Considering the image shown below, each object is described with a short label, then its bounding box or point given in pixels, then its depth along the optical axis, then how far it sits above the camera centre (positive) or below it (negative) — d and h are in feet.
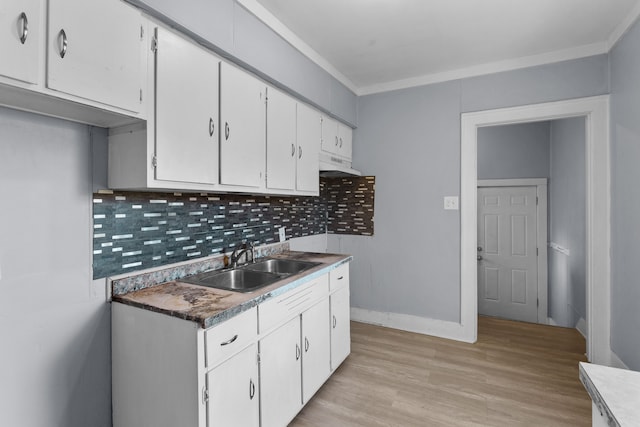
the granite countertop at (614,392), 2.38 -1.51
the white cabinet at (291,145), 7.30 +1.82
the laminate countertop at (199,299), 4.31 -1.33
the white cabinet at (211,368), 4.27 -2.38
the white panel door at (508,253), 14.02 -1.78
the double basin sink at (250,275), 6.35 -1.34
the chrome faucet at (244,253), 7.22 -0.94
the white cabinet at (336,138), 9.97 +2.65
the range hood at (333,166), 9.62 +1.54
